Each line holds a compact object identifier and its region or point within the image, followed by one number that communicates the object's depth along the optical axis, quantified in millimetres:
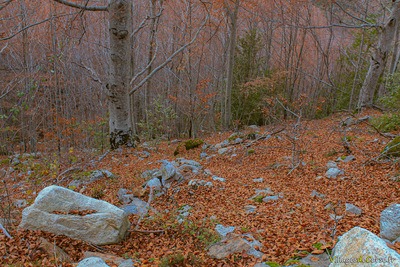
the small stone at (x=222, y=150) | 7443
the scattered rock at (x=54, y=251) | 2609
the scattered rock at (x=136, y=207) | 3979
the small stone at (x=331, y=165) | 5246
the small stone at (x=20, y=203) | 4352
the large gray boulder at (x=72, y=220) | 2951
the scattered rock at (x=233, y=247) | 2746
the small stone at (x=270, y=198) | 4180
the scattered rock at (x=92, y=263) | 2246
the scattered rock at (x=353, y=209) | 3392
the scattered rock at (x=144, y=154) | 7360
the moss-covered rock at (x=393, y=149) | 4836
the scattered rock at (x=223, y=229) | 3206
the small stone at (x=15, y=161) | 8514
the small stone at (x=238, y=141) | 8000
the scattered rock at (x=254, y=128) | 11176
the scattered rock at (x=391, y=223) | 2494
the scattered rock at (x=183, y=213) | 3619
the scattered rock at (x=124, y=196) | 4387
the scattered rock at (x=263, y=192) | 4375
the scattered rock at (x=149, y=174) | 5334
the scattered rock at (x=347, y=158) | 5504
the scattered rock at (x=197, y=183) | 4792
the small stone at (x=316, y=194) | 4141
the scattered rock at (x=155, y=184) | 4697
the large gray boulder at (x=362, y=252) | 1471
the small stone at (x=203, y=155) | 7561
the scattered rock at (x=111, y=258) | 2580
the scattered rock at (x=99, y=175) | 5412
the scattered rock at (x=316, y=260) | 2391
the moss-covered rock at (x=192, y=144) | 8531
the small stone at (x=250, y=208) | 3846
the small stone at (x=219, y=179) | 5158
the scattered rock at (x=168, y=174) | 5053
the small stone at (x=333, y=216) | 3266
